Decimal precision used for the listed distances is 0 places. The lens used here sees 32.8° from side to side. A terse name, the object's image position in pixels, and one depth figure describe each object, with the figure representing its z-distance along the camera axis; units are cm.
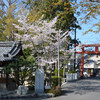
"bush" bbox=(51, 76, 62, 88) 1316
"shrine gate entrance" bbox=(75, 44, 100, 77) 2875
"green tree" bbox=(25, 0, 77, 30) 2419
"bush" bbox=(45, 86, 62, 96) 1128
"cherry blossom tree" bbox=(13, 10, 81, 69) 1388
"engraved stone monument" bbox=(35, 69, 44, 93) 1186
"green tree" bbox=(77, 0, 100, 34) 1017
